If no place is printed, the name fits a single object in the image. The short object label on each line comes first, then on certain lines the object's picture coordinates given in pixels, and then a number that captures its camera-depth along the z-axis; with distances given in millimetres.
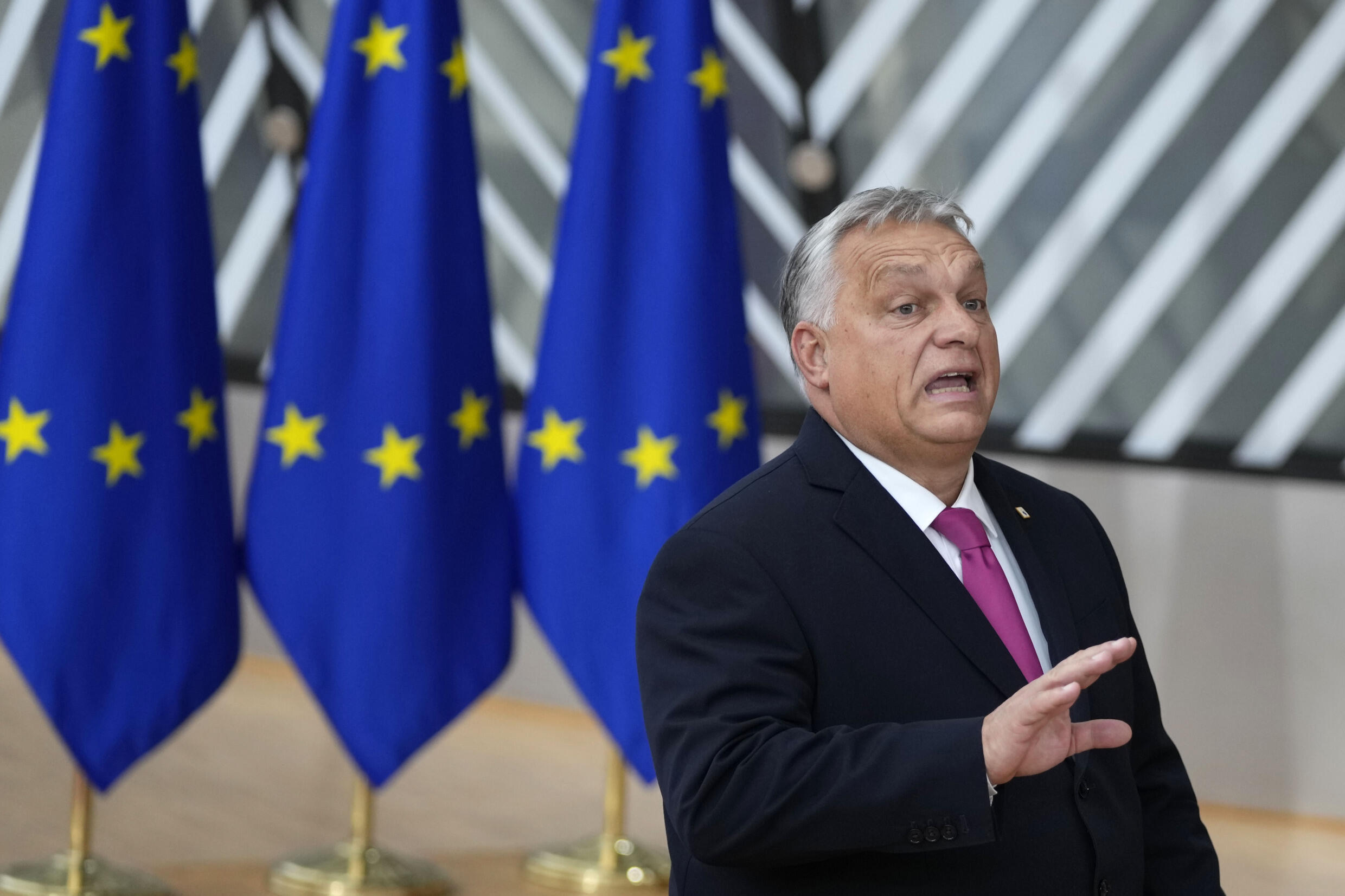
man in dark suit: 2830
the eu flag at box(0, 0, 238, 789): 7012
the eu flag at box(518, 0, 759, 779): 7848
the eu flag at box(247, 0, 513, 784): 7543
